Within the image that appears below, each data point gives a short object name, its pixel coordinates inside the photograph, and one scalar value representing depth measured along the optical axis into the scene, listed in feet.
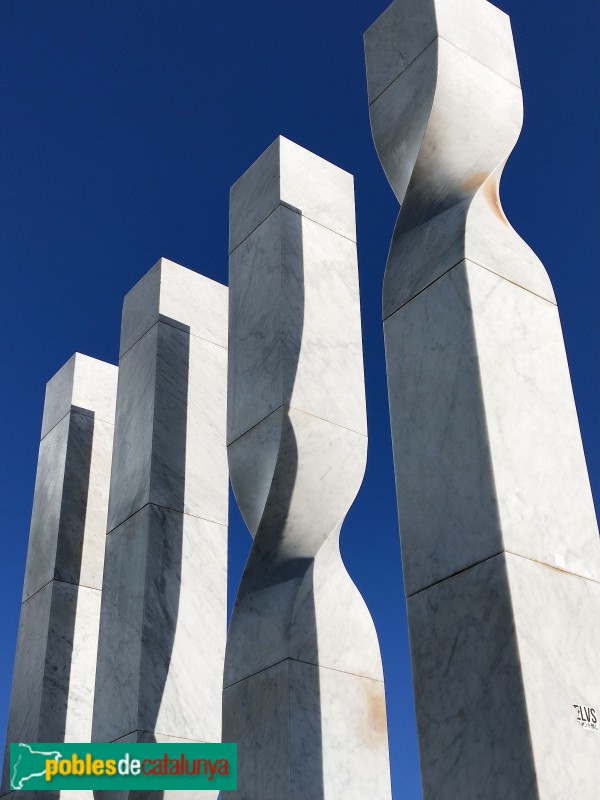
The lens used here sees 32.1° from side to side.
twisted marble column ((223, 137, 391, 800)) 25.84
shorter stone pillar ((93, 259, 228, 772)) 31.76
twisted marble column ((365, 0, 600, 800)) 16.66
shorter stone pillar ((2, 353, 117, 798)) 37.09
